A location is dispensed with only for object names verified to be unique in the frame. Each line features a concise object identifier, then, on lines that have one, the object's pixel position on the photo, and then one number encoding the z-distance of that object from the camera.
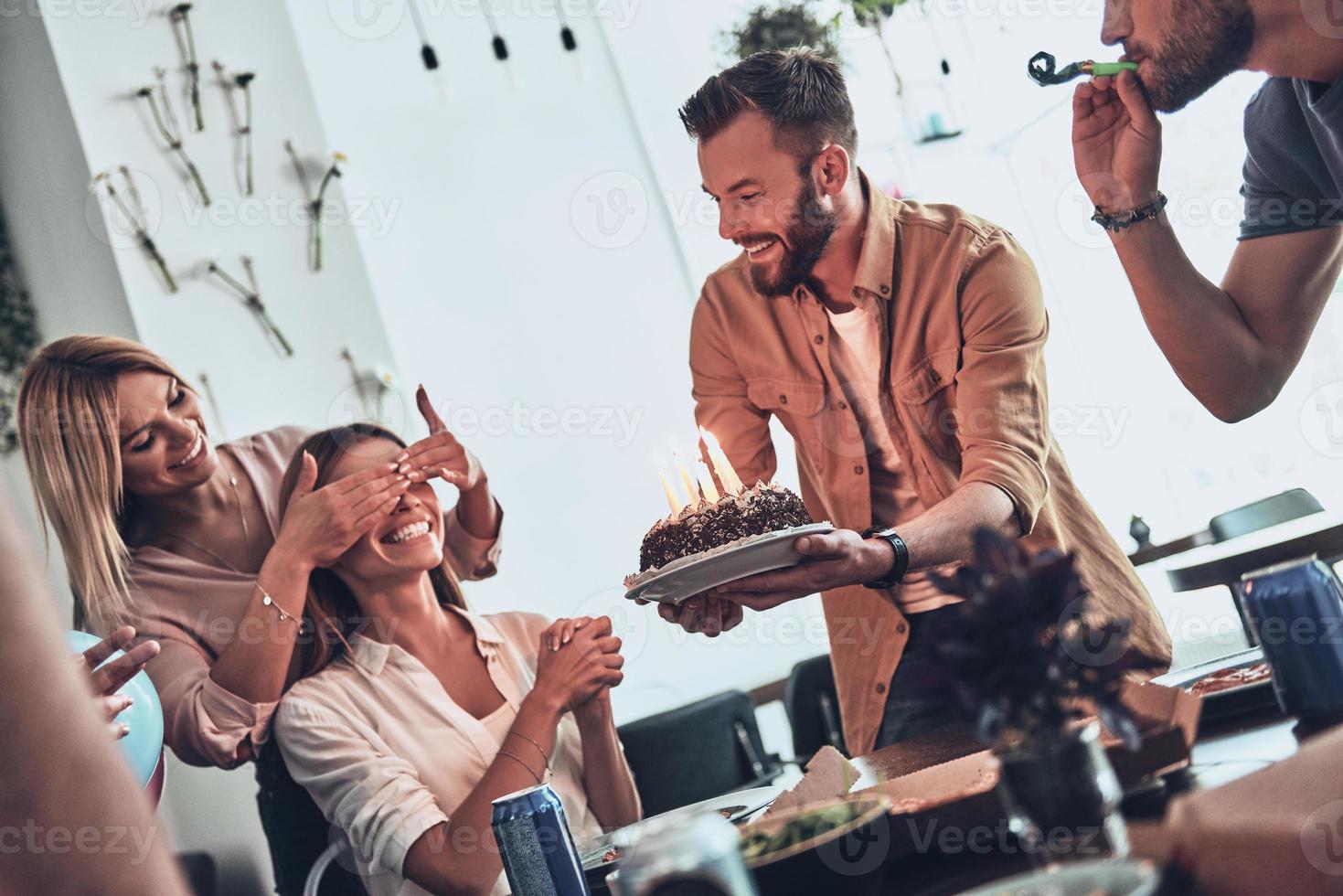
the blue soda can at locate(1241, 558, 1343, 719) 1.13
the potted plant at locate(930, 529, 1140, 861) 0.75
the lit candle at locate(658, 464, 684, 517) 2.06
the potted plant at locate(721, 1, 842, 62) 4.68
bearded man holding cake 2.10
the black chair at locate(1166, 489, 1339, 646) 3.49
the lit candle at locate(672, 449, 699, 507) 2.02
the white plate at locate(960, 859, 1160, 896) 0.74
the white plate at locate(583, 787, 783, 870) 1.65
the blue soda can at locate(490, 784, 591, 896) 1.32
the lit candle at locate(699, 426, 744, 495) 1.99
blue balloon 2.23
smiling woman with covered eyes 2.07
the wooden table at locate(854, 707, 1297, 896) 1.02
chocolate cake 1.92
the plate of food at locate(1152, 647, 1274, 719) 1.27
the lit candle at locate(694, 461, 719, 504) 2.01
